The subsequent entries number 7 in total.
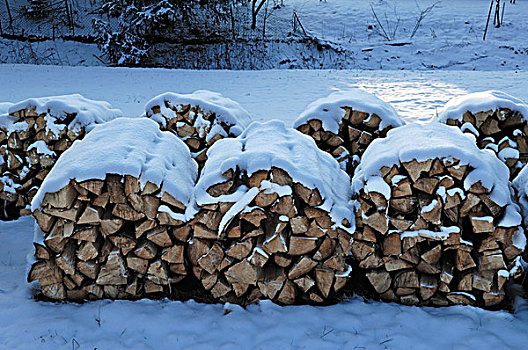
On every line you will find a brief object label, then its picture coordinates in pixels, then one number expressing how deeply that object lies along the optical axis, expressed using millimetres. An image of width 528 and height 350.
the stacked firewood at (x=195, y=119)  5035
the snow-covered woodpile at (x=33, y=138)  4770
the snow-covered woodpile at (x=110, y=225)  3230
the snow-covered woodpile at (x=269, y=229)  3174
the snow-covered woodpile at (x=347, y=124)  4535
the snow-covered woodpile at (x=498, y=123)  4473
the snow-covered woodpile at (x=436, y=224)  3145
